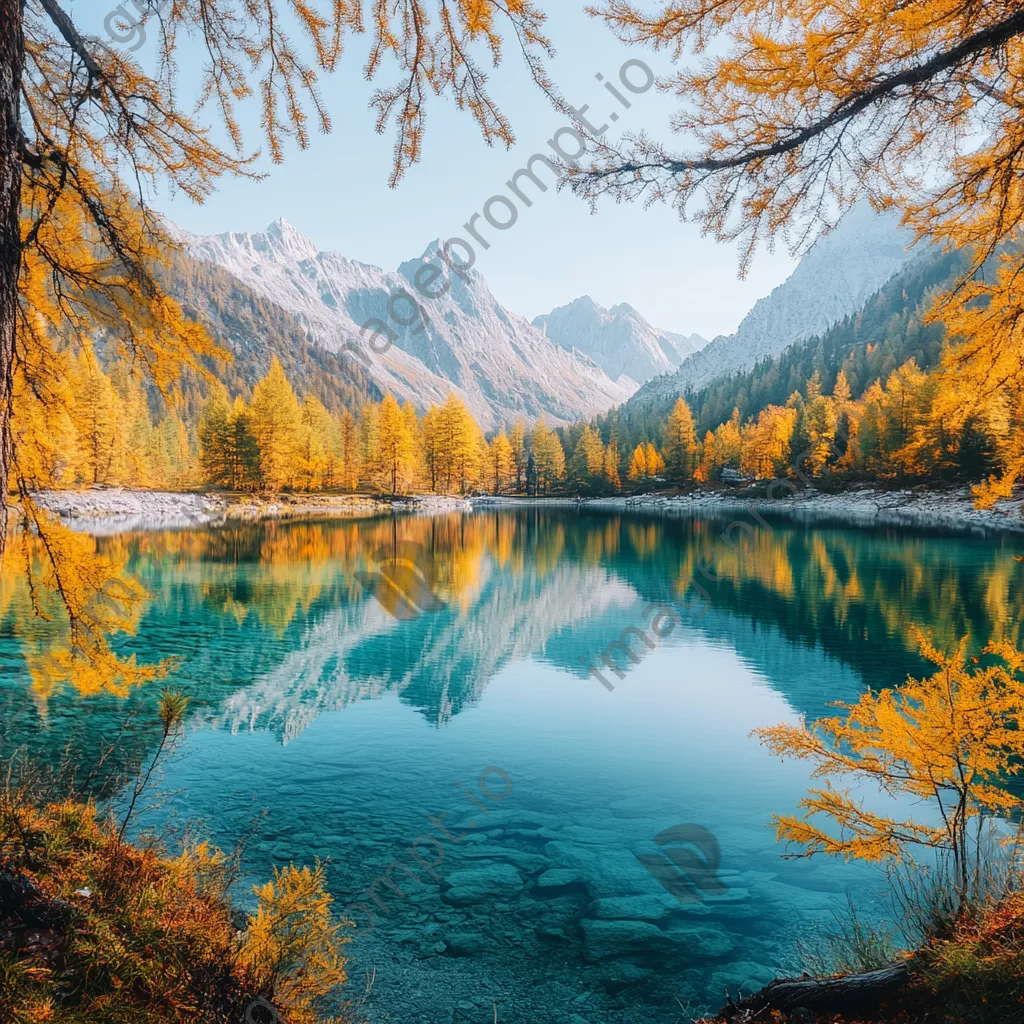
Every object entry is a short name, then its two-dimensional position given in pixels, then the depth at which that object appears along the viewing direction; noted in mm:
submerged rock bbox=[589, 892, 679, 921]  6113
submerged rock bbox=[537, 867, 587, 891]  6605
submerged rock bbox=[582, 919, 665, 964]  5604
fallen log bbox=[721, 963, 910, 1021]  3246
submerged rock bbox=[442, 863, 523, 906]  6344
